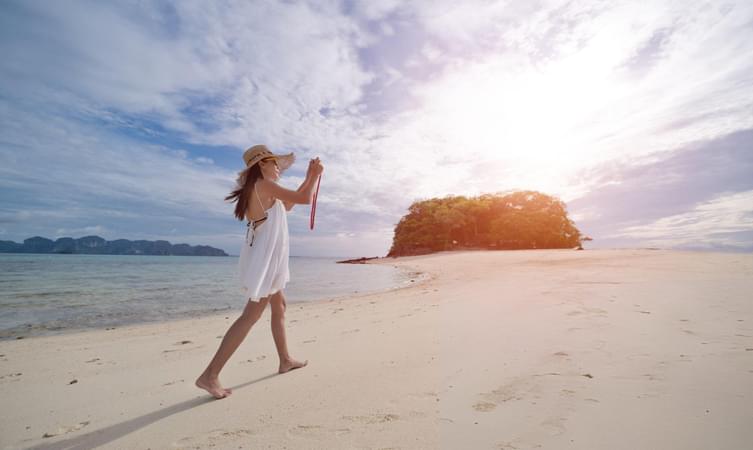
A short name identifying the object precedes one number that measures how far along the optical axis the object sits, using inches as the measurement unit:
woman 101.6
